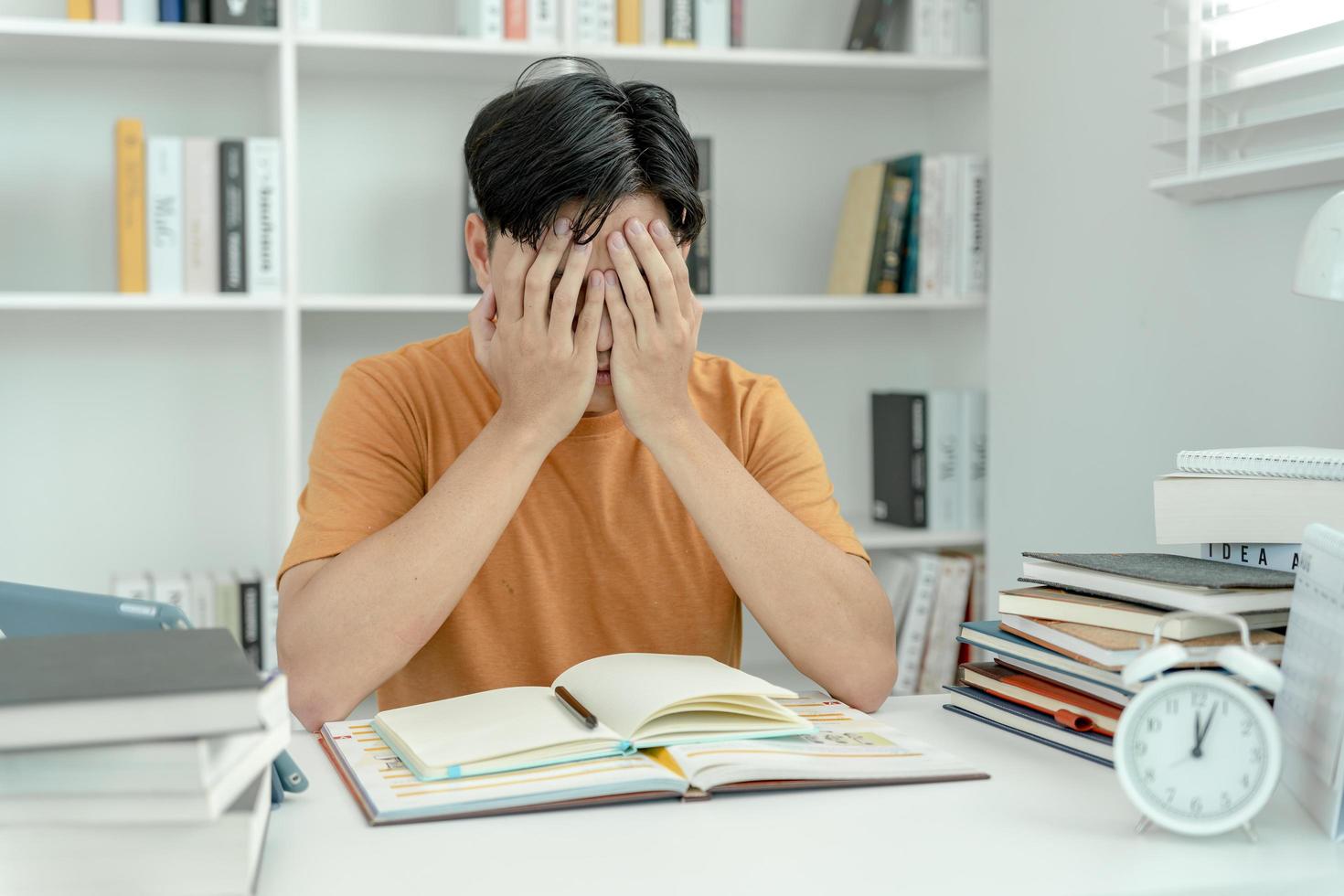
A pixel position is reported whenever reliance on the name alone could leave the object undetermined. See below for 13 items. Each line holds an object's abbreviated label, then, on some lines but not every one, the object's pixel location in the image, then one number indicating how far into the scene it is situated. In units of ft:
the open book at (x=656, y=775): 2.60
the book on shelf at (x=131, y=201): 6.54
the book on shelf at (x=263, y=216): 6.64
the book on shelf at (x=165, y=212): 6.56
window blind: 4.78
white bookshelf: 6.86
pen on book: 2.90
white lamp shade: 3.14
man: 3.87
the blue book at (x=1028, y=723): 3.02
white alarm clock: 2.47
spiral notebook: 3.19
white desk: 2.29
